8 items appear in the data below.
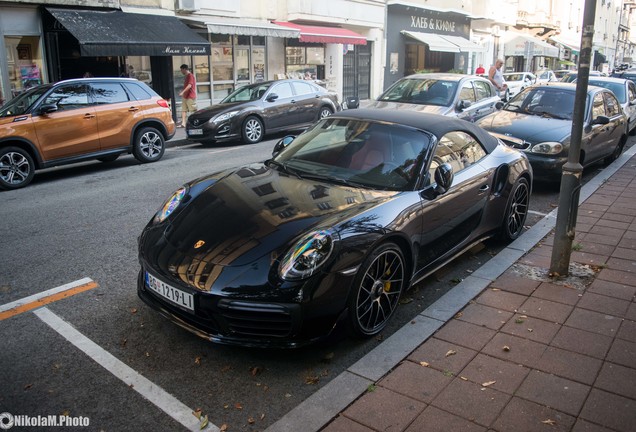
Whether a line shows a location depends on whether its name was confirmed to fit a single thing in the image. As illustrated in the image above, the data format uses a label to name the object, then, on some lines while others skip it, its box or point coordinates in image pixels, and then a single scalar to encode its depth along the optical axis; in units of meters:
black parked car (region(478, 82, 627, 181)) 8.27
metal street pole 4.62
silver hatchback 10.77
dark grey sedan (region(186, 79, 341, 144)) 13.02
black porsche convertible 3.38
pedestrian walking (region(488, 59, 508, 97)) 19.34
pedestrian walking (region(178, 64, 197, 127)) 15.59
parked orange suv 9.11
